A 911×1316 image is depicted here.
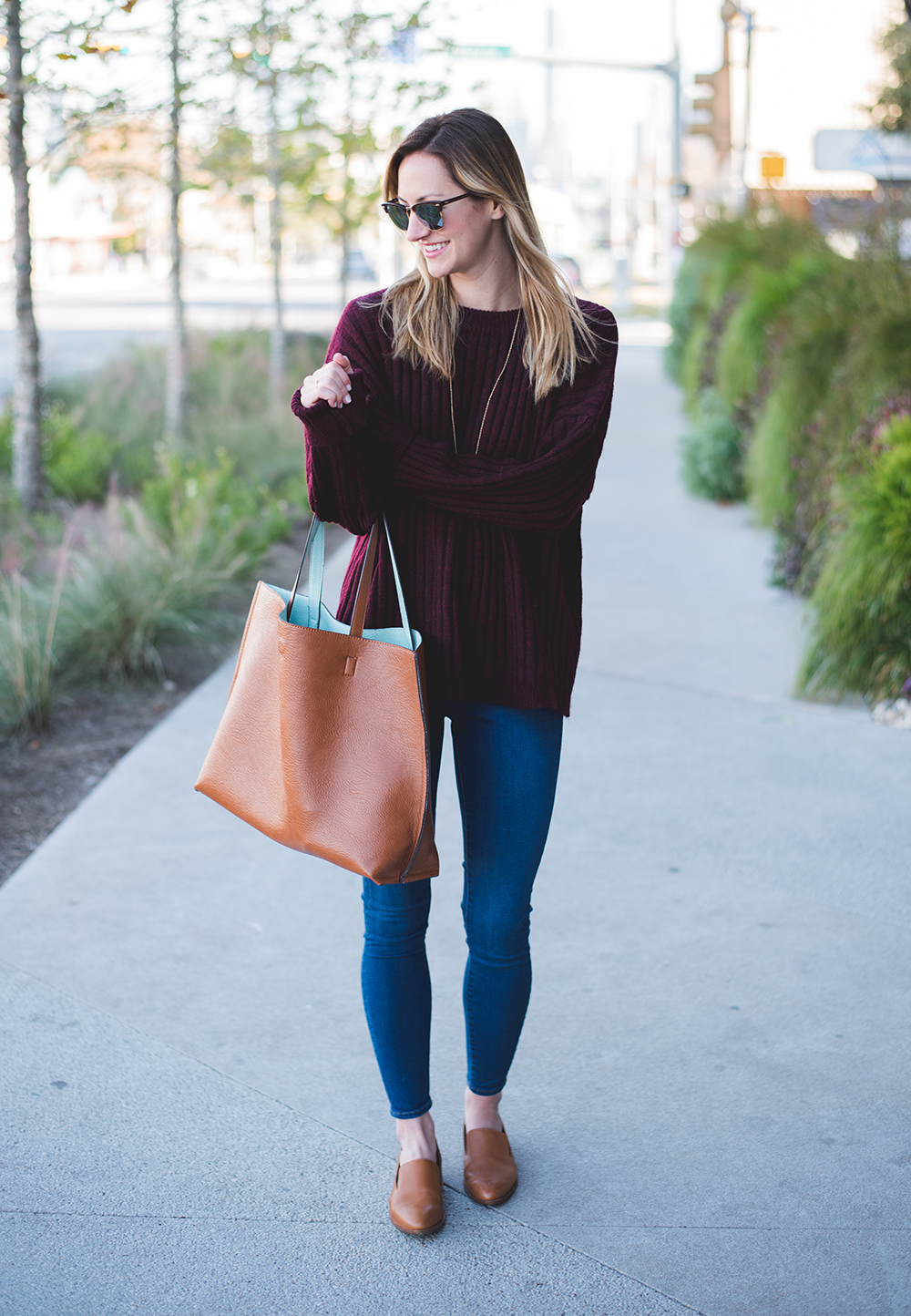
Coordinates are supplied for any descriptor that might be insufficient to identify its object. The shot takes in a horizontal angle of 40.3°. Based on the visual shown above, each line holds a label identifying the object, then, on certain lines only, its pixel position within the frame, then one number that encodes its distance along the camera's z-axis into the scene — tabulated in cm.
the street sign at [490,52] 1790
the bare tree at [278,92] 764
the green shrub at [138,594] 529
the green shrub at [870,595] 477
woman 210
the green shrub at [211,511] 627
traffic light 3834
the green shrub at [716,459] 907
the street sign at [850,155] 1465
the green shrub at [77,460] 780
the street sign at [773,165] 1970
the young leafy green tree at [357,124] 845
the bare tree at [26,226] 529
